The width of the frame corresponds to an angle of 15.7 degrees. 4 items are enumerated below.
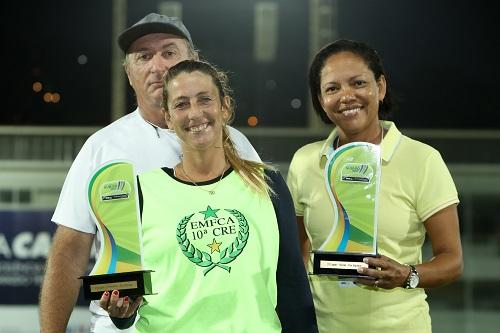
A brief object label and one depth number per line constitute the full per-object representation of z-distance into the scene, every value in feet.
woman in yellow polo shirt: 12.05
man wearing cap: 11.85
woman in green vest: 10.91
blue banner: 20.00
